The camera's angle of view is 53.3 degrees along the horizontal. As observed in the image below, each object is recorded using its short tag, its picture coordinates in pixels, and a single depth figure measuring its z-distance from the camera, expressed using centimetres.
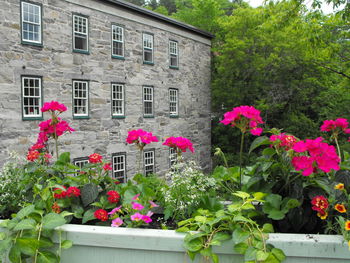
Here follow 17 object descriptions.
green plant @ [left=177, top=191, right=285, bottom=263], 193
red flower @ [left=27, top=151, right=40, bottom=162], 289
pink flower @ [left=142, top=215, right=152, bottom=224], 227
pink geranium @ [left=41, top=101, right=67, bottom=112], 315
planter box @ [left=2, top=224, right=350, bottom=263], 196
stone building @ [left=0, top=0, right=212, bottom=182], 1279
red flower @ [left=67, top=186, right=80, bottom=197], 256
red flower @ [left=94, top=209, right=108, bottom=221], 249
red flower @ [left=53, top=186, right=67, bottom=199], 253
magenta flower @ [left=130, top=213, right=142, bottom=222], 224
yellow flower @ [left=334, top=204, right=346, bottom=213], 206
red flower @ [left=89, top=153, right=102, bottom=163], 287
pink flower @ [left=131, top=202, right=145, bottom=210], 232
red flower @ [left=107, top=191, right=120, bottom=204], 264
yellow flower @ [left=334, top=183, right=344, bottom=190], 211
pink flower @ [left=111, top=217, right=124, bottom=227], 232
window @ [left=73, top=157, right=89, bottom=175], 1480
